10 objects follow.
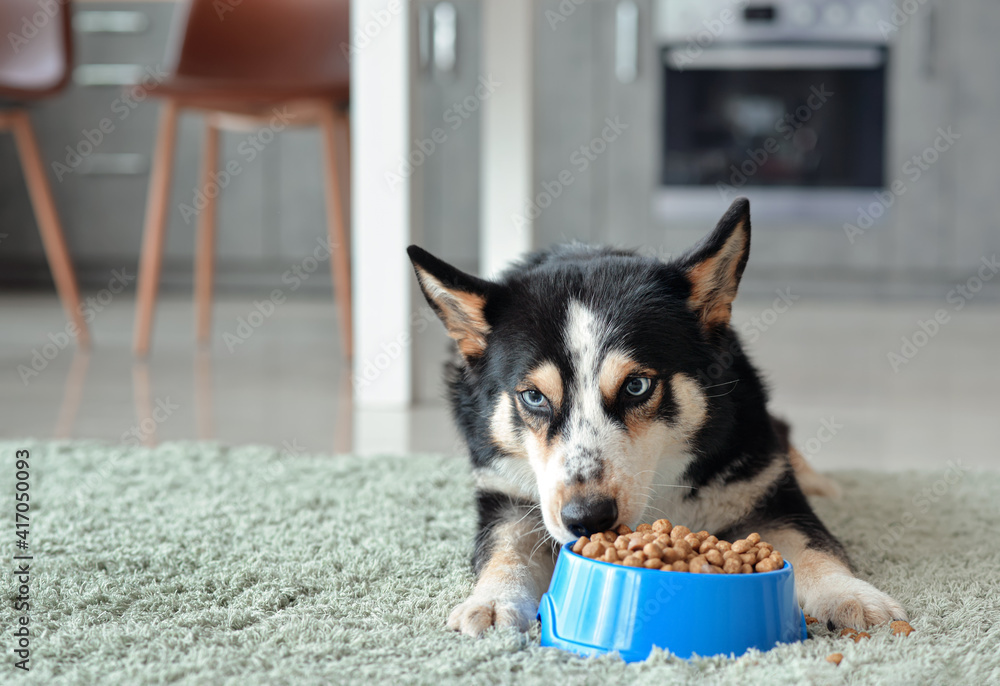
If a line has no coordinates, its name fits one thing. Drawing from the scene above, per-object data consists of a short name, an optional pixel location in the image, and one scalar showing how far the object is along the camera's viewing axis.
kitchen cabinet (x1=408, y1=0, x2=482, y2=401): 5.91
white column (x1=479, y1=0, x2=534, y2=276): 3.29
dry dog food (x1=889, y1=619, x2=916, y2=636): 1.21
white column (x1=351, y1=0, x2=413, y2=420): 2.94
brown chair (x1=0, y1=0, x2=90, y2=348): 3.93
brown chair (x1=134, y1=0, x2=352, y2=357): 3.86
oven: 5.61
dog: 1.29
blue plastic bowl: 1.14
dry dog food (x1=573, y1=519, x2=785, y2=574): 1.17
